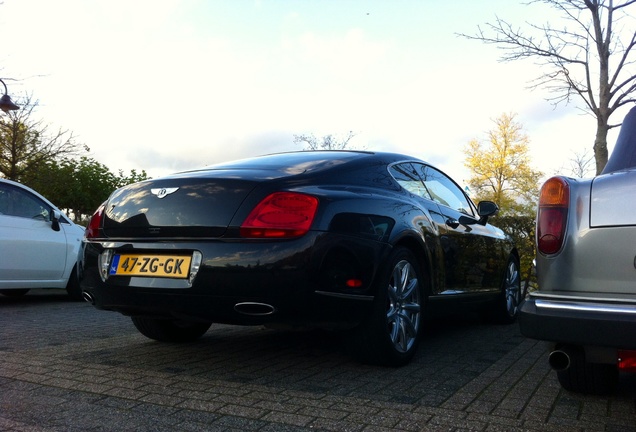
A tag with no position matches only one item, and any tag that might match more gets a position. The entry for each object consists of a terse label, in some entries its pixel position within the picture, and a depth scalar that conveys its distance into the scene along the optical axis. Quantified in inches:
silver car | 109.2
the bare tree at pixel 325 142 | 1435.8
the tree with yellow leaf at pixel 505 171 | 1804.9
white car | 303.0
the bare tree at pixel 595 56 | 497.0
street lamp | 668.7
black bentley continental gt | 141.1
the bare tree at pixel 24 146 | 915.4
